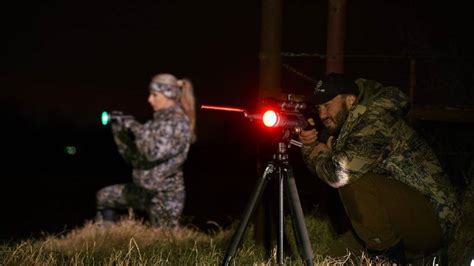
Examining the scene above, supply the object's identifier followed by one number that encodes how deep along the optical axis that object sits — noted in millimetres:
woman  6430
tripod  4297
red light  4199
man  4645
